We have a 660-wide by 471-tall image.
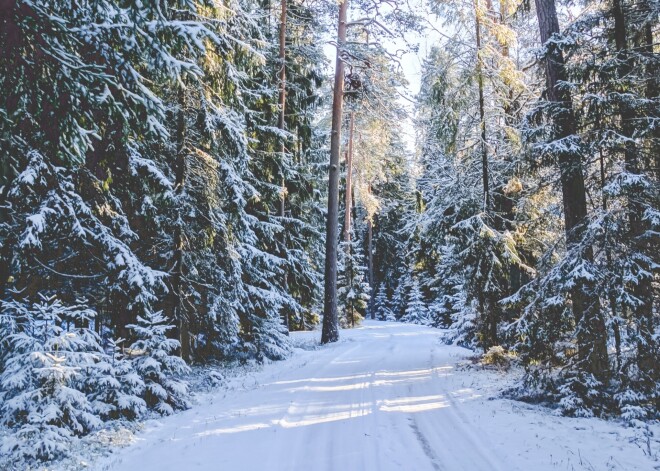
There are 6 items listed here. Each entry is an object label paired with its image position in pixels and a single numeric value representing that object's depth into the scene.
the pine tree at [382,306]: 48.28
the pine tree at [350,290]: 31.47
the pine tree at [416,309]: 41.33
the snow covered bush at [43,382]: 5.87
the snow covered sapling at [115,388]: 7.22
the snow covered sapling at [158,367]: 8.01
